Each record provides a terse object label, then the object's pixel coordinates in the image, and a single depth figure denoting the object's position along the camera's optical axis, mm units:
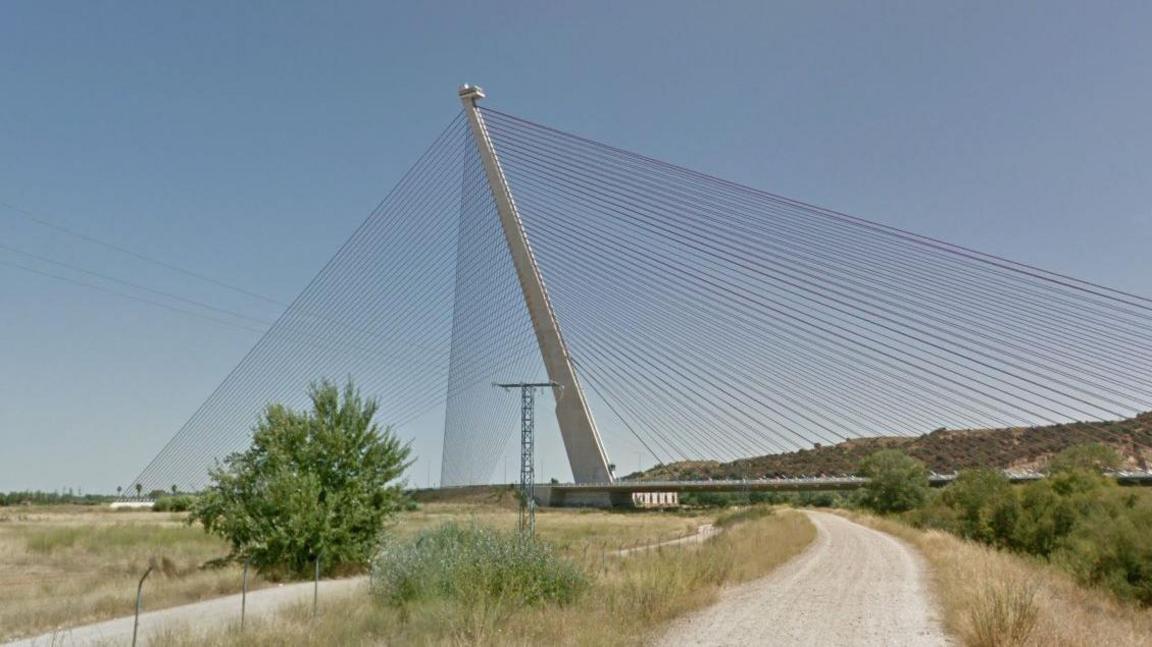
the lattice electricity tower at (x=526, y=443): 33731
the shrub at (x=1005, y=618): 10445
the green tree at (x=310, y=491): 24422
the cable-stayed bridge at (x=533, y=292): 37562
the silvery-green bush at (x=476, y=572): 13883
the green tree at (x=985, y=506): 36594
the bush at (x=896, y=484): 72188
